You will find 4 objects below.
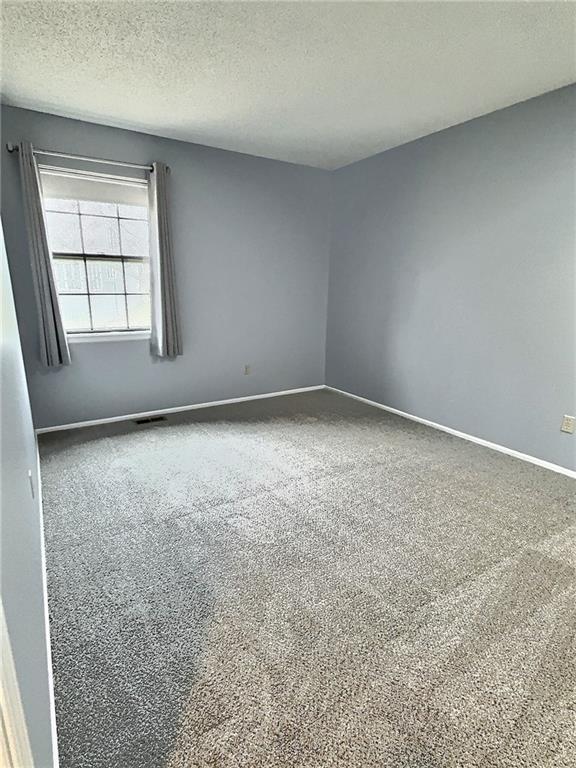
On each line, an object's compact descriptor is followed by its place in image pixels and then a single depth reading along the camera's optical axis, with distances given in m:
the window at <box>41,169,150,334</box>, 3.33
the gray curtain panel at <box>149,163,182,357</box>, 3.52
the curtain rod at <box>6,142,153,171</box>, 2.96
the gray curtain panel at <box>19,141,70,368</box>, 2.99
